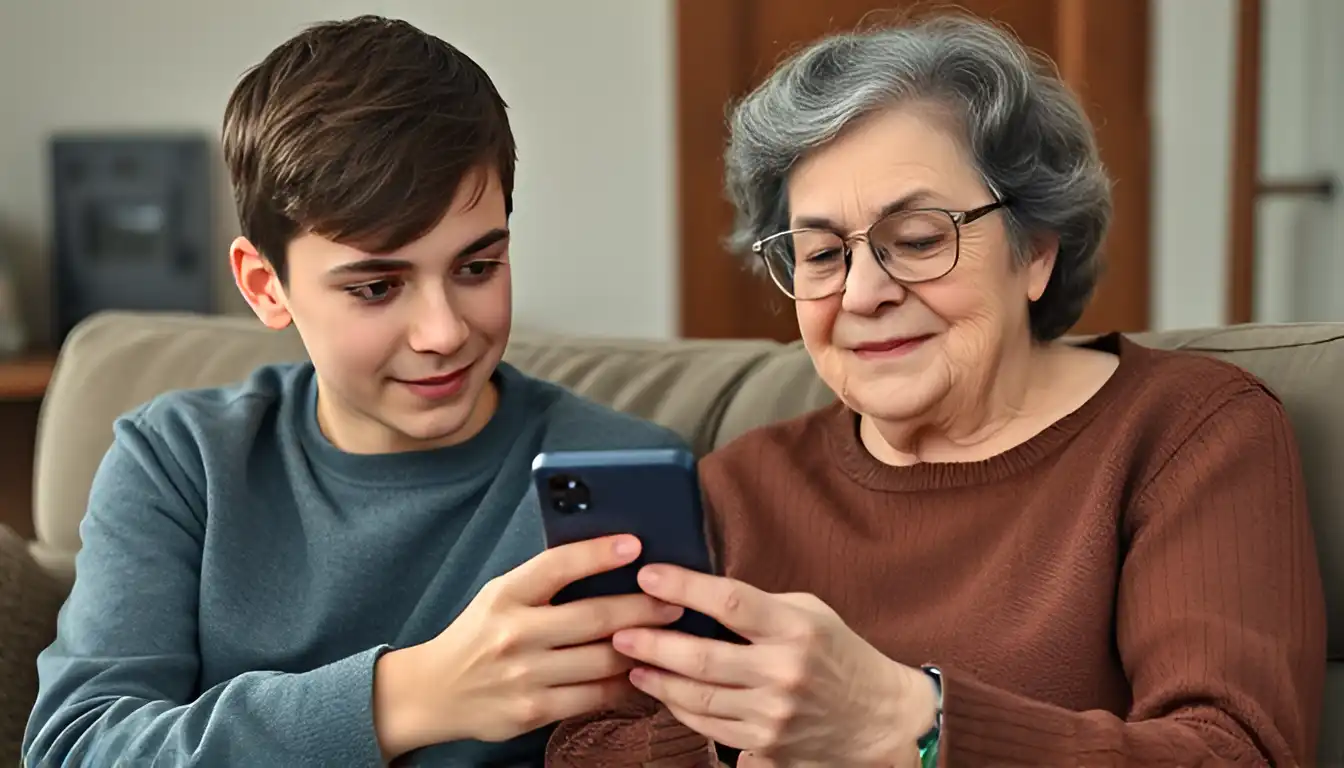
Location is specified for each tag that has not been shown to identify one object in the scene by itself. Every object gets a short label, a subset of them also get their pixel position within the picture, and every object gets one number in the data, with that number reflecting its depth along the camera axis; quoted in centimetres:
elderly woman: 103
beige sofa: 134
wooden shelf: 289
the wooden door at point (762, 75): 320
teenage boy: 113
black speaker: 325
